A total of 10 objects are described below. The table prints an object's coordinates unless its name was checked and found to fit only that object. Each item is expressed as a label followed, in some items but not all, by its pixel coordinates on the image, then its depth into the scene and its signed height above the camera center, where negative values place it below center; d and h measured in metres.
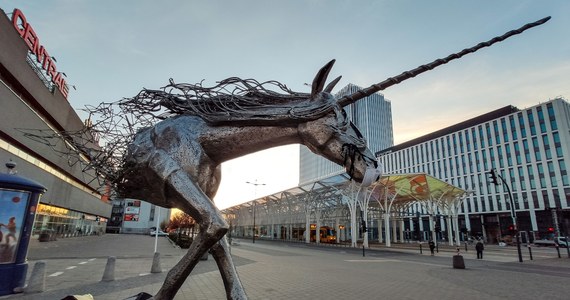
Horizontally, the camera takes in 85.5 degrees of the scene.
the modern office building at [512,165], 56.47 +13.47
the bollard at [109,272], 9.65 -1.52
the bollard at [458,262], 16.36 -1.73
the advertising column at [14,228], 7.24 -0.17
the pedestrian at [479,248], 24.00 -1.46
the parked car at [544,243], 47.45 -1.86
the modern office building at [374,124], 113.56 +37.59
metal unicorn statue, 3.16 +0.95
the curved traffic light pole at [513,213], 22.41 +1.24
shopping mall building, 20.39 +7.84
